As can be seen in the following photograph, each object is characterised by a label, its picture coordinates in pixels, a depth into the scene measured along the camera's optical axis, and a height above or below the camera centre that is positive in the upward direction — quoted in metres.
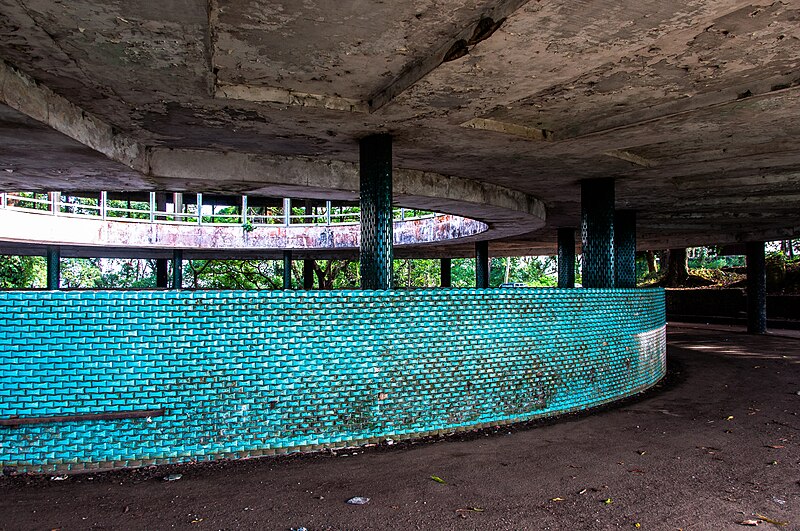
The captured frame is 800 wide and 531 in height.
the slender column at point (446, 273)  26.44 -0.11
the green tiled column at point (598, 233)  9.90 +0.61
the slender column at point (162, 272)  24.06 +0.09
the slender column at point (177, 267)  19.71 +0.24
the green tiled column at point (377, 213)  7.29 +0.73
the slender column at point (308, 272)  25.10 +0.01
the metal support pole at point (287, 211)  19.77 +2.09
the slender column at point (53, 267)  16.97 +0.26
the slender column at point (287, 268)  21.00 +0.17
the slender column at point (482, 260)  19.97 +0.35
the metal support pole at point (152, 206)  18.12 +2.11
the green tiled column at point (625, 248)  13.02 +0.46
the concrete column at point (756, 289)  17.98 -0.70
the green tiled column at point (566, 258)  18.06 +0.34
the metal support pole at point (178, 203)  19.99 +2.45
